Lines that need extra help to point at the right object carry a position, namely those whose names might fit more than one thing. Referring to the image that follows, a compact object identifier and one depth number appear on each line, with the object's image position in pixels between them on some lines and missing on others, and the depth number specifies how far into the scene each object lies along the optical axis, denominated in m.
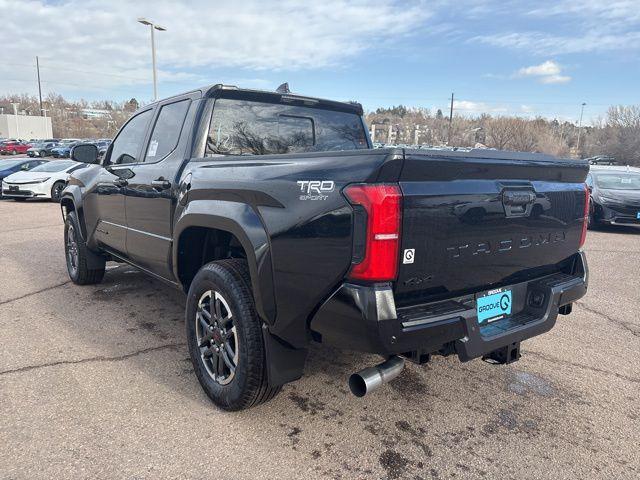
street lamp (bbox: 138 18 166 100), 20.75
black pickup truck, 2.17
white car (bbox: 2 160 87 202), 15.77
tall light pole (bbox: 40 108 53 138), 81.35
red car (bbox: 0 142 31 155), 45.56
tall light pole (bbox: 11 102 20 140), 75.94
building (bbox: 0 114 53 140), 75.19
